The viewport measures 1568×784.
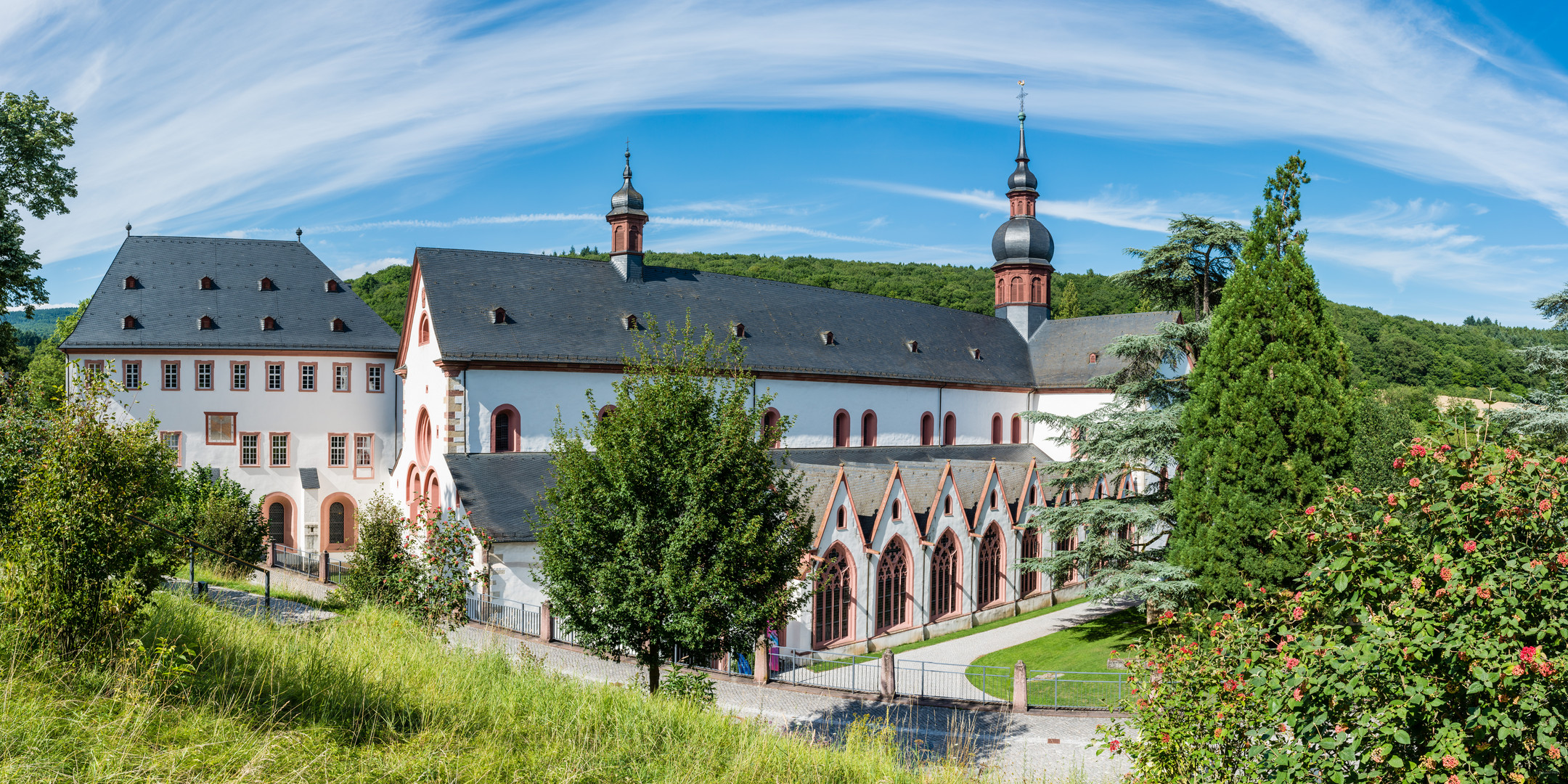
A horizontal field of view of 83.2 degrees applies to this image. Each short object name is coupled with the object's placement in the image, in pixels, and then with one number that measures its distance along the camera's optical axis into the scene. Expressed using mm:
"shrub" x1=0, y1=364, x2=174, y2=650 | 7590
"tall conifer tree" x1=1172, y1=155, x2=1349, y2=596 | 20422
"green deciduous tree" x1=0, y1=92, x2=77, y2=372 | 24109
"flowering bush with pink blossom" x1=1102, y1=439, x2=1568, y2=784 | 5395
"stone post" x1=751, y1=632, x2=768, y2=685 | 19545
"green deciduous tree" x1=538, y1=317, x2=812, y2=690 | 12828
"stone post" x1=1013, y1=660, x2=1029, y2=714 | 18328
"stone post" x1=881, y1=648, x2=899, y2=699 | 19109
